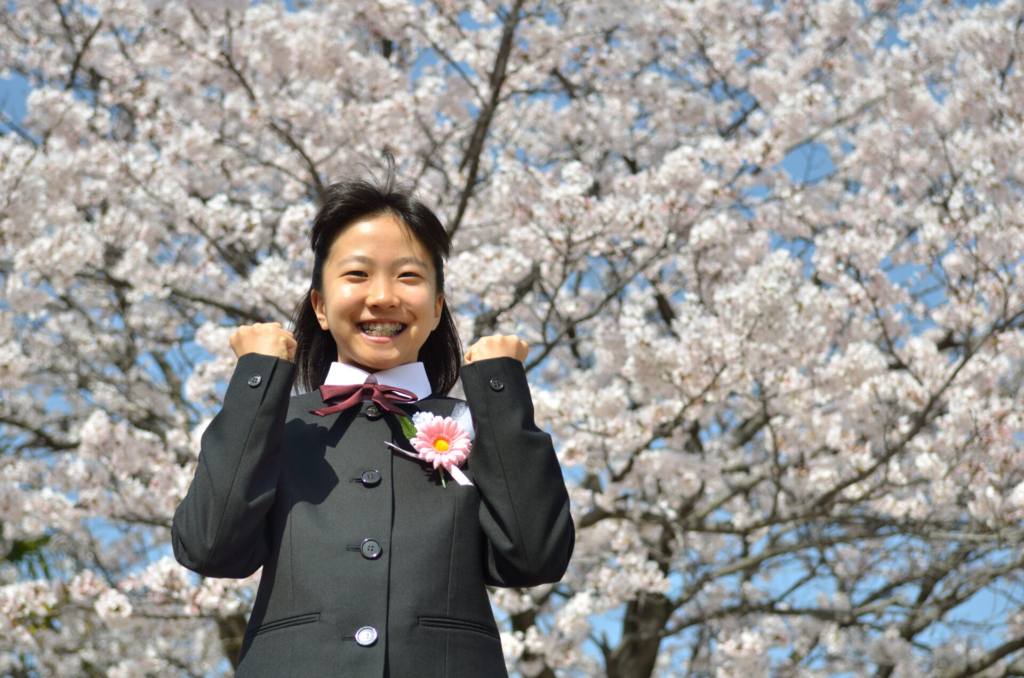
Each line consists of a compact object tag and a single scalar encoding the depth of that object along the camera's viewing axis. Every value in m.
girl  2.59
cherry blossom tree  5.89
